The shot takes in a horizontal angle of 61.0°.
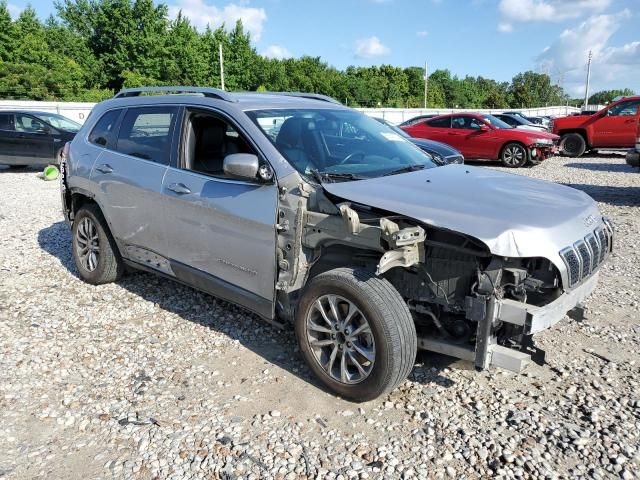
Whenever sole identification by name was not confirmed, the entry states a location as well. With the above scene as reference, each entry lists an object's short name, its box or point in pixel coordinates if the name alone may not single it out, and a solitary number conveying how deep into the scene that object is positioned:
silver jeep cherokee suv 3.06
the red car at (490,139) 15.36
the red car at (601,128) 16.42
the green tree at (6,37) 41.53
